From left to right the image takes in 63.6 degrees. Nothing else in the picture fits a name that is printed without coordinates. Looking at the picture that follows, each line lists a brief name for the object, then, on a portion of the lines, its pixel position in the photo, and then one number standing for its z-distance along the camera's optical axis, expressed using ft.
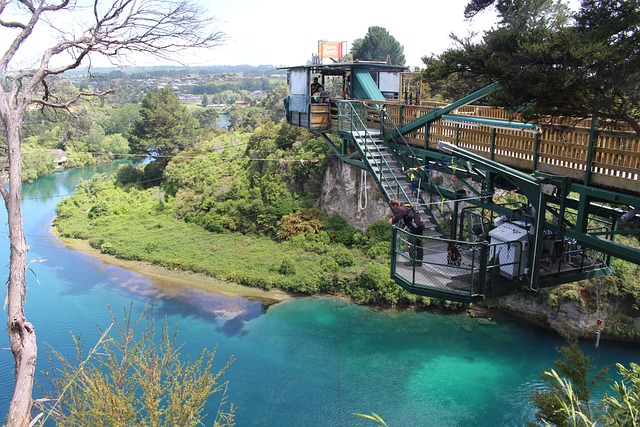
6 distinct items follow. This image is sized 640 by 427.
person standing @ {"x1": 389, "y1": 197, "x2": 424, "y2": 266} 29.86
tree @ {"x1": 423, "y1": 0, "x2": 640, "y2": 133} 18.75
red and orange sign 78.65
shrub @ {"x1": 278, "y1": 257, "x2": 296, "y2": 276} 72.13
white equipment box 26.03
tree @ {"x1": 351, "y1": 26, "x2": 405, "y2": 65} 161.27
